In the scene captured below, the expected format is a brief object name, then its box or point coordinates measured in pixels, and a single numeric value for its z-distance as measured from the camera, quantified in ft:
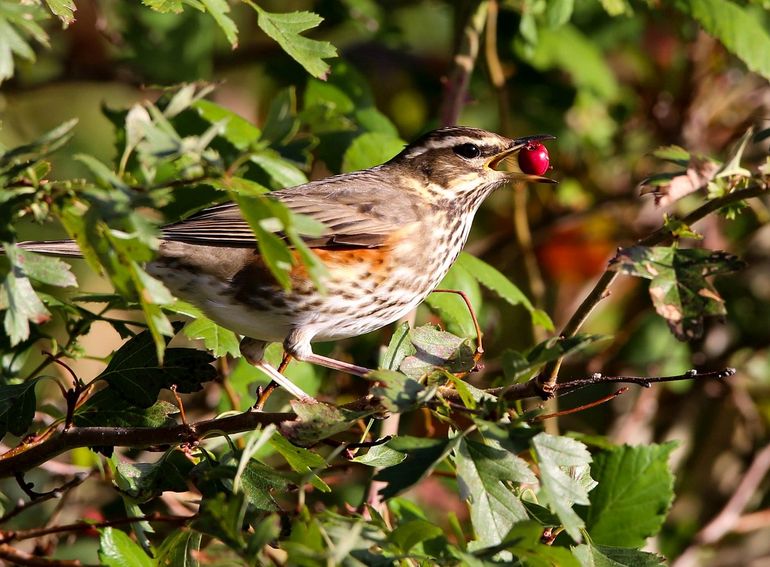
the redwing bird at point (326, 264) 23.82
